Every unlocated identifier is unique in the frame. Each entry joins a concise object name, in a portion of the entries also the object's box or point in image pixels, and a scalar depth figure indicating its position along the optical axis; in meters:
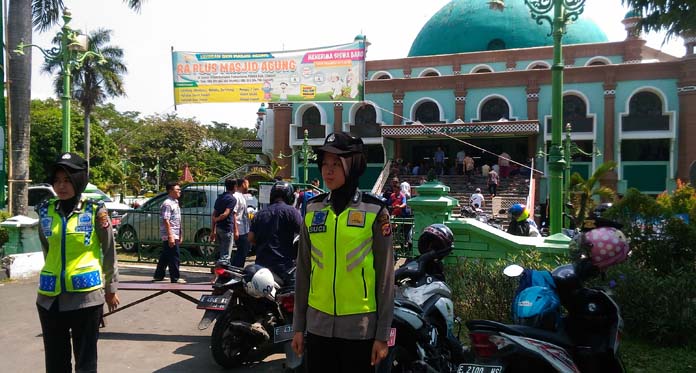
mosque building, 26.58
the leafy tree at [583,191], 12.63
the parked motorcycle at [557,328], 3.26
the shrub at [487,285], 5.83
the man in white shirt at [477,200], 18.84
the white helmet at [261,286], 5.04
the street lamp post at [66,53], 11.91
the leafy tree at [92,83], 36.41
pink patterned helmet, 3.96
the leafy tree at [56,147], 36.78
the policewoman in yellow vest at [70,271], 3.69
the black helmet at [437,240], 4.62
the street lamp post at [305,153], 25.01
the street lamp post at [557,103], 8.12
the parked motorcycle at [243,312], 5.08
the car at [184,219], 12.02
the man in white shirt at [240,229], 9.50
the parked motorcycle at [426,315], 3.89
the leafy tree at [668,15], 9.56
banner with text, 17.72
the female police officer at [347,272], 2.85
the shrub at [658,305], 5.41
